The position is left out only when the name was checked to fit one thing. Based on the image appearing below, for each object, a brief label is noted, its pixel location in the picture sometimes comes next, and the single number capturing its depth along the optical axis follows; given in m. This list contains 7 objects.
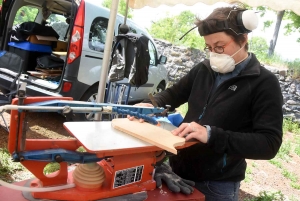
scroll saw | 0.99
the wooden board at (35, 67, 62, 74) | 5.00
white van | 4.16
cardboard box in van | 5.30
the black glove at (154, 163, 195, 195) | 1.28
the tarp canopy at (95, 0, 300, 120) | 2.80
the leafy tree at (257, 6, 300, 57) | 12.87
